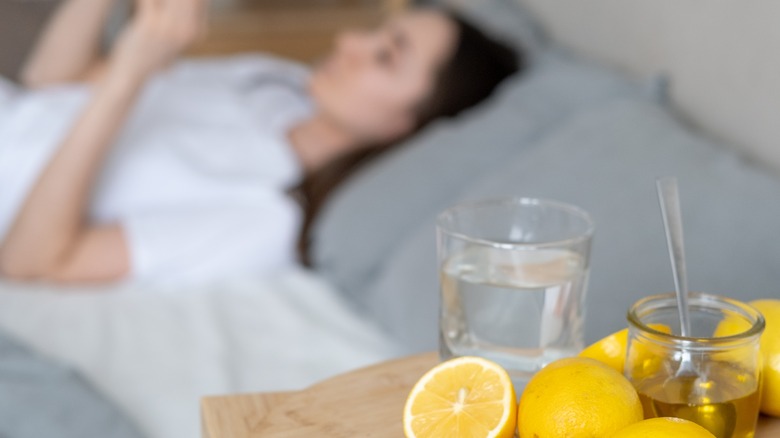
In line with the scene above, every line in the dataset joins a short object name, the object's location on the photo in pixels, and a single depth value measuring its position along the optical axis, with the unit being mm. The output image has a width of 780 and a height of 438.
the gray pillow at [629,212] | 1144
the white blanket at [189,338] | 1353
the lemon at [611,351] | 922
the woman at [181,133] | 1726
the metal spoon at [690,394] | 863
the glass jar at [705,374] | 863
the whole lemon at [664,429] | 818
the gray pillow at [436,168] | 1572
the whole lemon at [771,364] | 903
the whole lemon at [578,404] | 845
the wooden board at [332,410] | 932
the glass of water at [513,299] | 944
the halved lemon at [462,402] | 863
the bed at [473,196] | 1189
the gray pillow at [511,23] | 1996
